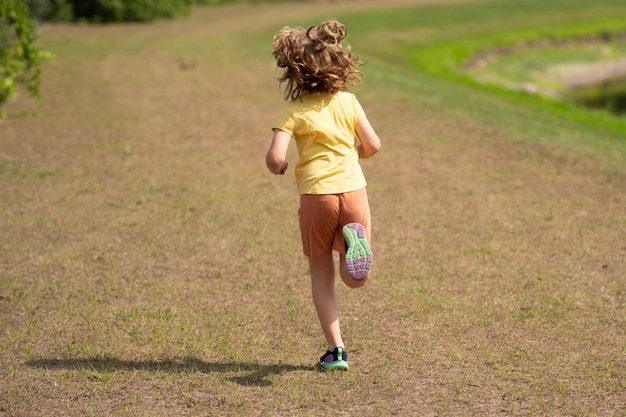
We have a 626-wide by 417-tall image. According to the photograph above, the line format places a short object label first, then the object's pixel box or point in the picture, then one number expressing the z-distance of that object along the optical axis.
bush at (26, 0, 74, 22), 24.86
